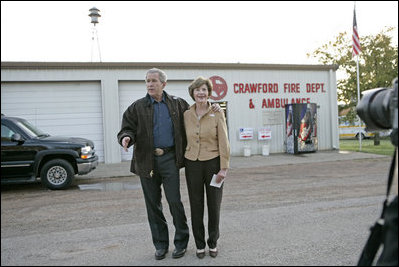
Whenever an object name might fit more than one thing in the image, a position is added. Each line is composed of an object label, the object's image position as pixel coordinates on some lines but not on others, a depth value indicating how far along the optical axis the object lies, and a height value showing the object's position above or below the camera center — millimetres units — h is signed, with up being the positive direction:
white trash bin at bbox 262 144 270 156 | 15992 -930
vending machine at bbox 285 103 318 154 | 15664 -20
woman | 3783 -277
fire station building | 14008 +1472
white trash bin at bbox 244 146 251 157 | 15750 -977
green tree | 19844 +3360
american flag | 15770 +3557
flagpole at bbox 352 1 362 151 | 15769 +3585
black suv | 8305 -501
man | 3807 -194
